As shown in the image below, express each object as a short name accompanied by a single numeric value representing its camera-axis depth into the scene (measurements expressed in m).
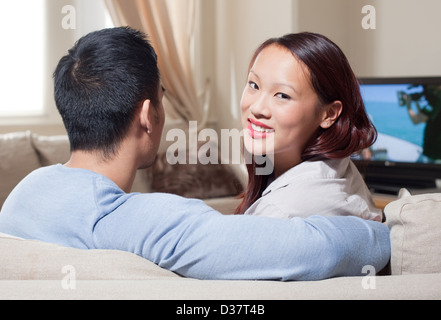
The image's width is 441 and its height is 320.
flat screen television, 3.52
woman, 1.23
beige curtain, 4.30
